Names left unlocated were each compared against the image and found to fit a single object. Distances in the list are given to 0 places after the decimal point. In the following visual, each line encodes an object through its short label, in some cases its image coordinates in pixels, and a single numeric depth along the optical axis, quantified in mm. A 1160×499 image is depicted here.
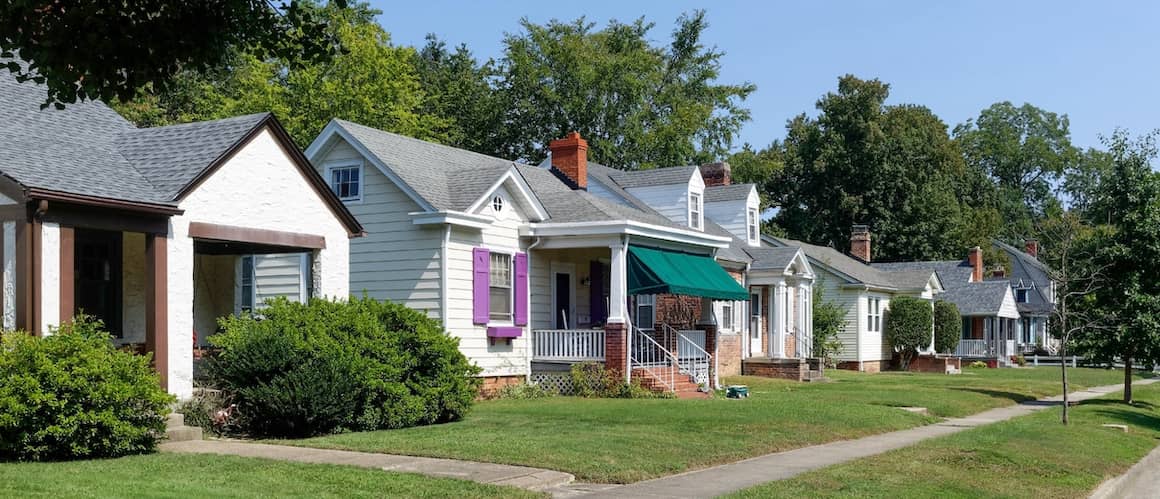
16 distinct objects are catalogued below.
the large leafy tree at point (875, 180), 65812
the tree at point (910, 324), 46375
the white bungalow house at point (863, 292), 44469
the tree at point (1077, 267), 23250
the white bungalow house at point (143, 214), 13969
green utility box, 24734
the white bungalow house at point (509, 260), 23141
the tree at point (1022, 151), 102875
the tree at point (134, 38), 8305
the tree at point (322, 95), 40656
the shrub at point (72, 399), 12055
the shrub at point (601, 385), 23625
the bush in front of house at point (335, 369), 15562
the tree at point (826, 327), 40906
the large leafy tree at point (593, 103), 51281
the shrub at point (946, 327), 48594
